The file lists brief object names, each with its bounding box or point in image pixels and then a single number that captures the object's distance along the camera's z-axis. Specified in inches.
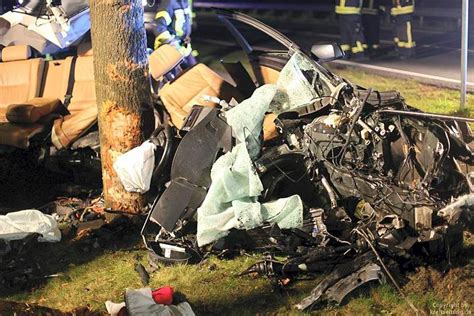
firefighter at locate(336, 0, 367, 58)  836.6
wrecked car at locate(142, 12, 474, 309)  325.1
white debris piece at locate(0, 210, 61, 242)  368.5
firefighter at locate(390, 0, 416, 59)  839.1
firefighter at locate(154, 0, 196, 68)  668.7
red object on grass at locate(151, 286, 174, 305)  309.3
